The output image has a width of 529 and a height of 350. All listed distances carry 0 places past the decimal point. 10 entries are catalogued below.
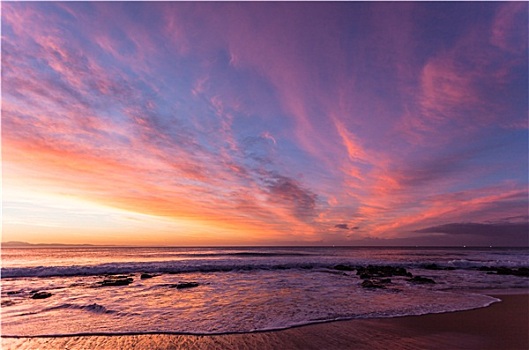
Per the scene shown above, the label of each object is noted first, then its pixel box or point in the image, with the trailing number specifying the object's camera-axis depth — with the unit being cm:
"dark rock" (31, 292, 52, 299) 1581
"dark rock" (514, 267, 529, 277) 2977
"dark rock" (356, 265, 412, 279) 2785
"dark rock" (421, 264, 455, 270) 3881
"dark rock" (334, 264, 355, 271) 3472
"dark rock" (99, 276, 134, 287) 2104
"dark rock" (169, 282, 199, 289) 1968
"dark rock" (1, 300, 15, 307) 1414
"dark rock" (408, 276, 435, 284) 2304
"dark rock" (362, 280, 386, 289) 1995
